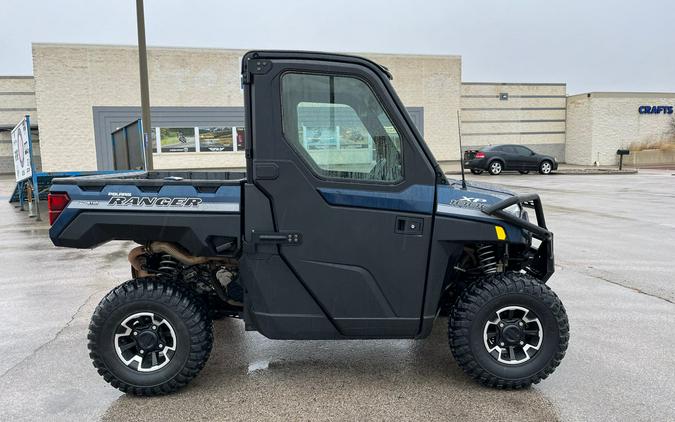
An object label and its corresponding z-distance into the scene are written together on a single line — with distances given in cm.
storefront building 2750
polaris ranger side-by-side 332
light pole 1171
